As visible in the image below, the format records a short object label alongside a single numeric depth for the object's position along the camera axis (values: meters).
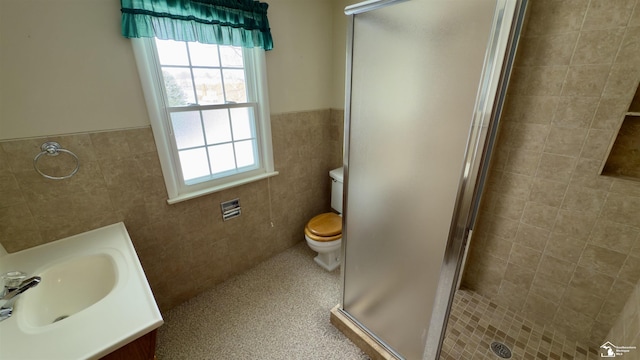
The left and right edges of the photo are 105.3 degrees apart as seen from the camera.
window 1.44
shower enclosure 0.73
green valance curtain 1.22
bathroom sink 0.77
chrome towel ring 1.15
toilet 2.03
